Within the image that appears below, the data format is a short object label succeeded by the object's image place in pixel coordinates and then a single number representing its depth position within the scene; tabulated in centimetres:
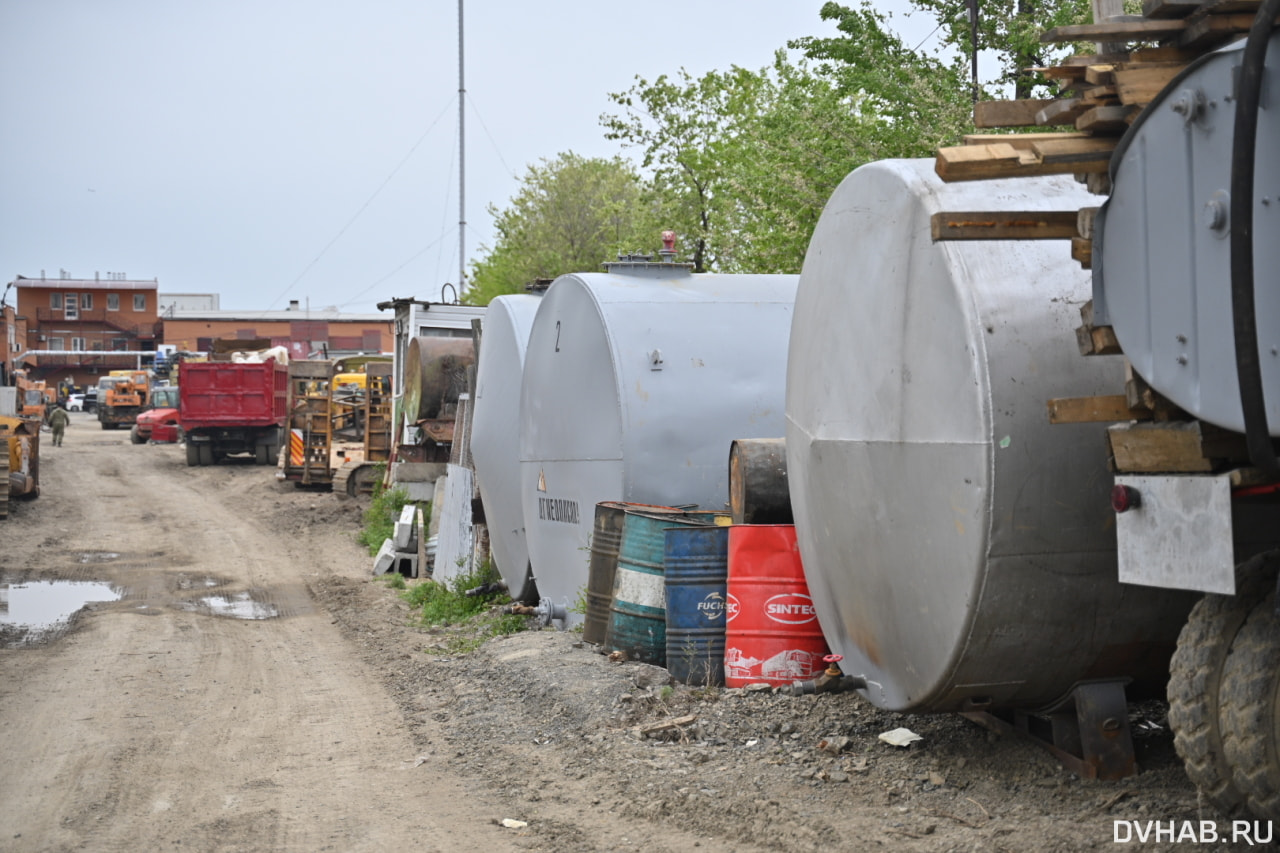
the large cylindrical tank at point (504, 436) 1160
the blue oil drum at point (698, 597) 740
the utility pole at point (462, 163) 3903
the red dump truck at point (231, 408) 3303
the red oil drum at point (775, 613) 702
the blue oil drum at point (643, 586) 784
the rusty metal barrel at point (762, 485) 734
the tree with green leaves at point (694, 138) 2870
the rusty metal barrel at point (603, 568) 840
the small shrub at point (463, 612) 1055
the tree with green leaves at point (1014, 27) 1330
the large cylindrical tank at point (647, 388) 857
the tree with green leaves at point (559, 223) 4169
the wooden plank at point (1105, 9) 612
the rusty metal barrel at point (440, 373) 1806
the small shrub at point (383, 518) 1829
